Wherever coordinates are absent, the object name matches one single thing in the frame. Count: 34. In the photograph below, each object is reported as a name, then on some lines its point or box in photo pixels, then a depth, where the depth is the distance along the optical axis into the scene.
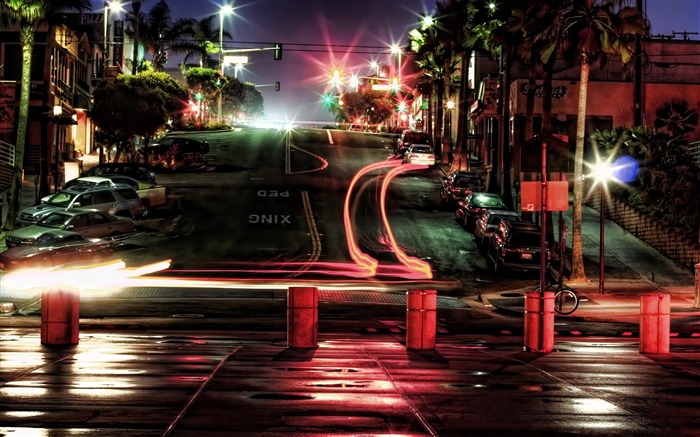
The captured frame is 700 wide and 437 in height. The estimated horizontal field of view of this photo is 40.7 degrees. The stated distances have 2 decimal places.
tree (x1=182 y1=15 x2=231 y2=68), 101.12
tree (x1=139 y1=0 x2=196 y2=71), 96.19
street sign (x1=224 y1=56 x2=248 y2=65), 113.41
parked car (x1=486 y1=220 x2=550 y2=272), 31.37
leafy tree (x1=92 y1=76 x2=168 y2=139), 61.56
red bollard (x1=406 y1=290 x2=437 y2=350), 14.82
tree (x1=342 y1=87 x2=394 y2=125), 160.12
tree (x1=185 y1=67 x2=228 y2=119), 109.88
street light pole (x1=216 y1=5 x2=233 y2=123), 99.88
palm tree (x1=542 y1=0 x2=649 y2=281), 30.25
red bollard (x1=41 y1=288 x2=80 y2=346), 14.41
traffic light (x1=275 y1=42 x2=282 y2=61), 69.44
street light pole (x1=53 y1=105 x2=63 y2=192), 45.84
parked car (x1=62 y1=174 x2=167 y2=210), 42.12
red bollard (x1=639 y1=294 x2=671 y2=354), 14.94
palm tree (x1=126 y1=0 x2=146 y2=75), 80.94
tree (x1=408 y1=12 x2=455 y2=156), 66.12
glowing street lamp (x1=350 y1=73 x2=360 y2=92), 145.02
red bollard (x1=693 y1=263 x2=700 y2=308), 25.48
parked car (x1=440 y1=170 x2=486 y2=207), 46.00
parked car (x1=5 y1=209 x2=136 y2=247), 29.42
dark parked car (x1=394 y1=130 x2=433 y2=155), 70.50
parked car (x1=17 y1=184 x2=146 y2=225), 35.94
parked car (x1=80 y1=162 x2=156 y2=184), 47.78
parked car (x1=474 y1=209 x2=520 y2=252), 35.28
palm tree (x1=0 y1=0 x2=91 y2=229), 38.03
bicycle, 23.95
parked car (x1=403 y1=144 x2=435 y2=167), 64.88
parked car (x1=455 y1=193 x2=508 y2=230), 40.00
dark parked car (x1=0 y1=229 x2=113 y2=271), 26.69
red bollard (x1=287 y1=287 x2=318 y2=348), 14.51
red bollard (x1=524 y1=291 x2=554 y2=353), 14.96
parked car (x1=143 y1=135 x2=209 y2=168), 61.62
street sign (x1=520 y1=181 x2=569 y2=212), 17.16
